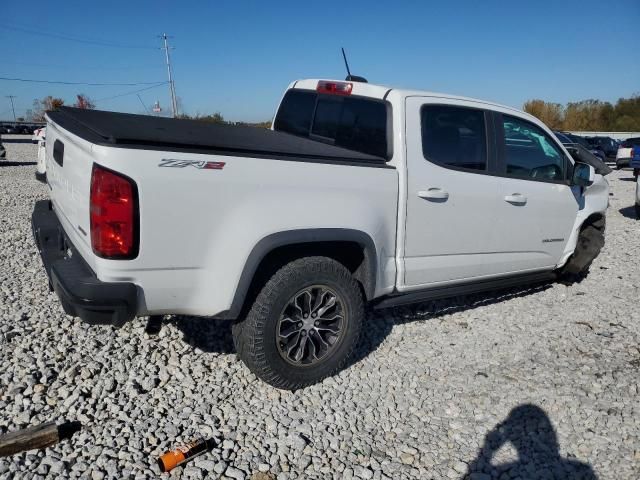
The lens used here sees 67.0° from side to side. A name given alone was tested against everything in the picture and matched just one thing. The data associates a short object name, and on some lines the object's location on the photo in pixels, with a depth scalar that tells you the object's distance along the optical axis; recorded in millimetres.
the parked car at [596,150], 22750
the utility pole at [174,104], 51431
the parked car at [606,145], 24828
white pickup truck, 2408
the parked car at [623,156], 18922
